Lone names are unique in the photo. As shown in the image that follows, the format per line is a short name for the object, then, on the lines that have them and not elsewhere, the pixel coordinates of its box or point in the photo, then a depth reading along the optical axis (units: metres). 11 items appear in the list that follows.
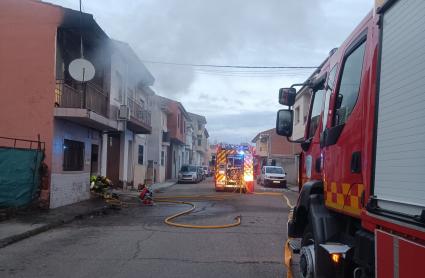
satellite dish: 15.88
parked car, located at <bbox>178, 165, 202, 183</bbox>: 41.66
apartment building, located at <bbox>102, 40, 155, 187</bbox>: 22.62
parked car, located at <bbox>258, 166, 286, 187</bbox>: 36.88
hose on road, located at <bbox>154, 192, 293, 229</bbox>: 12.38
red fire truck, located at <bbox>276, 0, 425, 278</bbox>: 2.94
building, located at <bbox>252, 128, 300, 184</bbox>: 46.44
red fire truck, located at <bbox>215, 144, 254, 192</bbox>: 28.56
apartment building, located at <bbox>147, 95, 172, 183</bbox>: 37.81
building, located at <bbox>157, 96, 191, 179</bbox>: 48.38
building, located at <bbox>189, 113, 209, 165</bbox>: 80.07
